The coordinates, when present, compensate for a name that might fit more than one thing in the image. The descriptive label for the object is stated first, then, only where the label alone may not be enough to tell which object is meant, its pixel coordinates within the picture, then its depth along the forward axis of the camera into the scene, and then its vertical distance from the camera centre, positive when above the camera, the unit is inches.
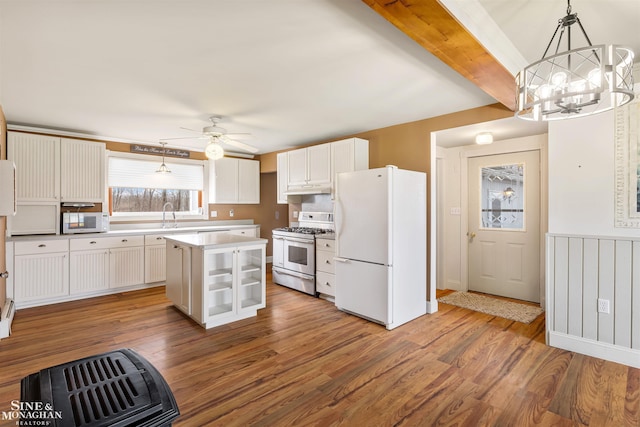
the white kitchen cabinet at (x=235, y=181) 228.4 +22.4
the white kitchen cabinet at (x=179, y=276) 136.0 -30.2
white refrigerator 129.6 -14.8
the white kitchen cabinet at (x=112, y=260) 165.6 -27.8
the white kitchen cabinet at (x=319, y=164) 169.6 +27.5
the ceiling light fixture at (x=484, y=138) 153.1 +36.0
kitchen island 128.2 -29.0
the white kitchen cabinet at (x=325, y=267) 164.4 -30.0
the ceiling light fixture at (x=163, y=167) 207.8 +28.9
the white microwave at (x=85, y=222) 166.9 -6.4
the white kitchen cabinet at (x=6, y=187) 102.5 +7.8
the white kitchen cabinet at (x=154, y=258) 185.8 -28.7
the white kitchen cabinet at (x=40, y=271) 149.2 -29.9
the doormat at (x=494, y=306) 143.6 -47.4
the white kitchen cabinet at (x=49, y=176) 156.8 +18.1
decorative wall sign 200.8 +40.0
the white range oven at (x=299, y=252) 174.7 -24.4
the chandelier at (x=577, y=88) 48.3 +21.3
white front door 162.9 -7.4
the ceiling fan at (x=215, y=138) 135.6 +33.9
